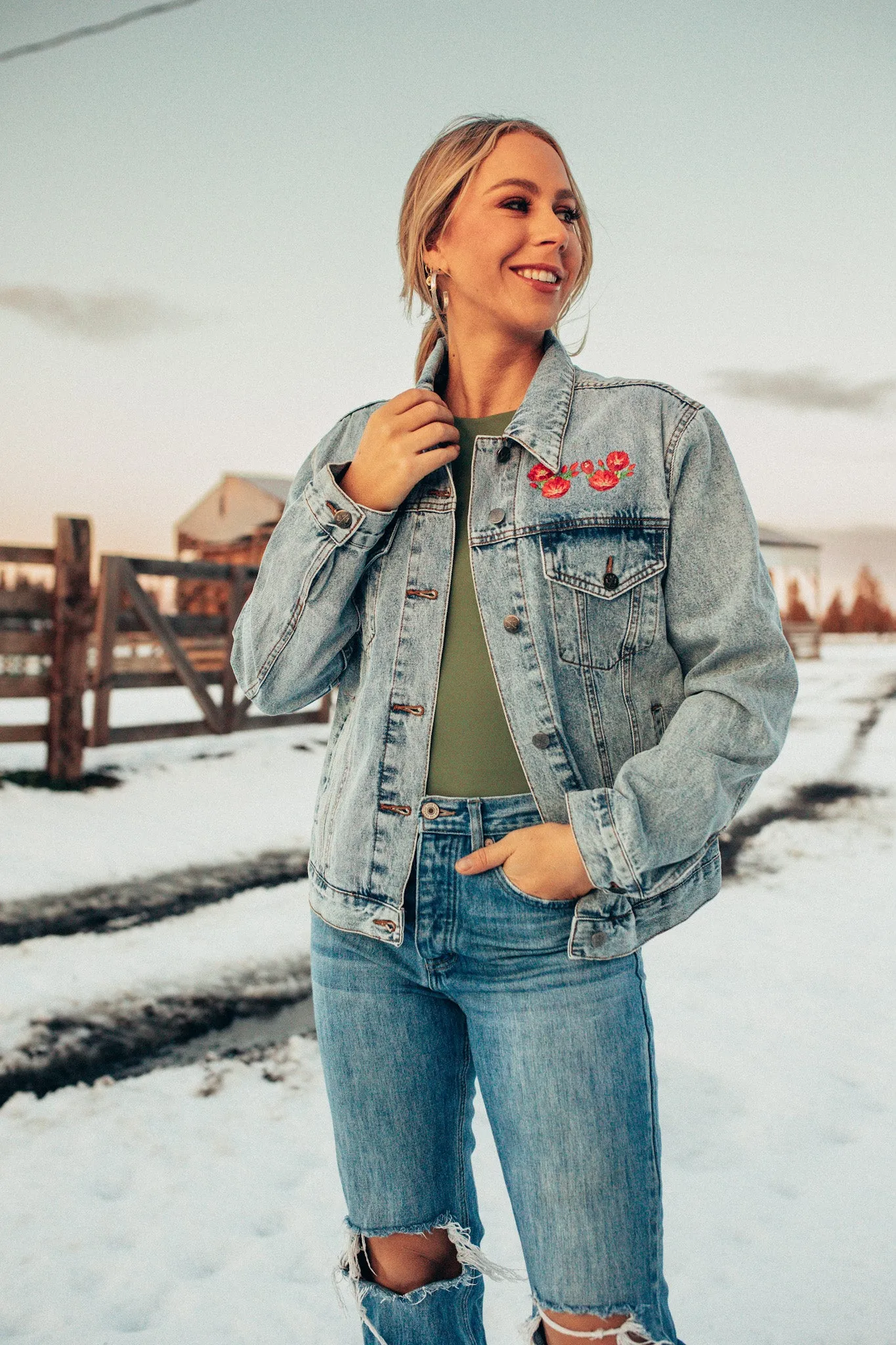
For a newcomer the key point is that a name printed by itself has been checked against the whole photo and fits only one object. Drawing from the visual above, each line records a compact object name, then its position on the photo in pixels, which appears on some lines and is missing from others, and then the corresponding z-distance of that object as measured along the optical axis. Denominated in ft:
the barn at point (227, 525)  86.48
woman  4.36
